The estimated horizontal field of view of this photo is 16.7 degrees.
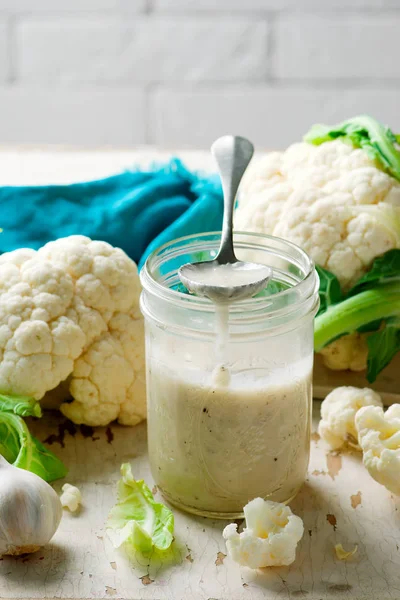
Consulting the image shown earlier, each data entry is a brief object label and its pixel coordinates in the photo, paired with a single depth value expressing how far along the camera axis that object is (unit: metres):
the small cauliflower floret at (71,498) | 0.66
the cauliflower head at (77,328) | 0.69
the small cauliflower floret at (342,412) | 0.70
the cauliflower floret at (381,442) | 0.64
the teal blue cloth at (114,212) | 0.85
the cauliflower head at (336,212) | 0.75
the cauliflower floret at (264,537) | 0.61
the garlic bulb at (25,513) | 0.61
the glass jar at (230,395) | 0.63
